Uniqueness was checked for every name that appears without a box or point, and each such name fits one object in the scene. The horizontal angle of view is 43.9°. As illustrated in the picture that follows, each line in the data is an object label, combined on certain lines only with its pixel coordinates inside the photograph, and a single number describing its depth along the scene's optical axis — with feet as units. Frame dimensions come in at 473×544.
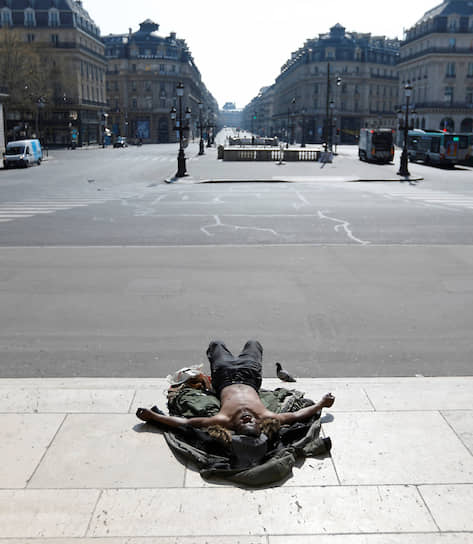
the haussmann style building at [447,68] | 271.49
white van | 139.64
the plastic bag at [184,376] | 18.31
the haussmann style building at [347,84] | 373.81
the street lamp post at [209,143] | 299.99
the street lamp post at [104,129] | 296.20
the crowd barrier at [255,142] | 277.99
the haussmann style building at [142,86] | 370.94
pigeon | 19.88
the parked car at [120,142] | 282.85
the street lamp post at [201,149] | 206.62
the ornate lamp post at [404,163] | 118.52
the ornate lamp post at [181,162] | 111.55
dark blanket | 13.98
